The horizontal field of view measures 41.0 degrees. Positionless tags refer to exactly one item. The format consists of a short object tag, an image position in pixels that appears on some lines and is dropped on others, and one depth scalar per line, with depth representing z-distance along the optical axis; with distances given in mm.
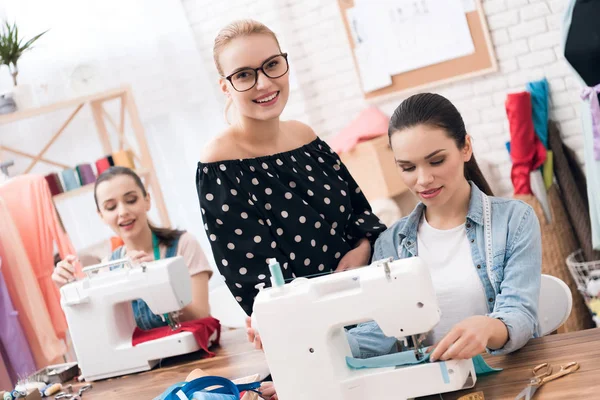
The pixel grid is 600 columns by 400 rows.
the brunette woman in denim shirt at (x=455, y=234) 1825
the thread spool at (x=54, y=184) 4012
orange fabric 3668
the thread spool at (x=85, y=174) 4121
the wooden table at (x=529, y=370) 1540
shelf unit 4379
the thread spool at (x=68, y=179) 4090
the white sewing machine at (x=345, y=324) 1566
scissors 1552
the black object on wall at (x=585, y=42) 3307
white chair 2141
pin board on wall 4219
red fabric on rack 3959
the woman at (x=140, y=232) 2980
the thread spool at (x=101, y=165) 4191
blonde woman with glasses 2020
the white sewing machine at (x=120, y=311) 2549
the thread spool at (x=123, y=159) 4242
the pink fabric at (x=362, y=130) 4422
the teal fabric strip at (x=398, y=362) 1631
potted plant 4098
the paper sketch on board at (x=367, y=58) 4590
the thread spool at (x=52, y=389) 2590
